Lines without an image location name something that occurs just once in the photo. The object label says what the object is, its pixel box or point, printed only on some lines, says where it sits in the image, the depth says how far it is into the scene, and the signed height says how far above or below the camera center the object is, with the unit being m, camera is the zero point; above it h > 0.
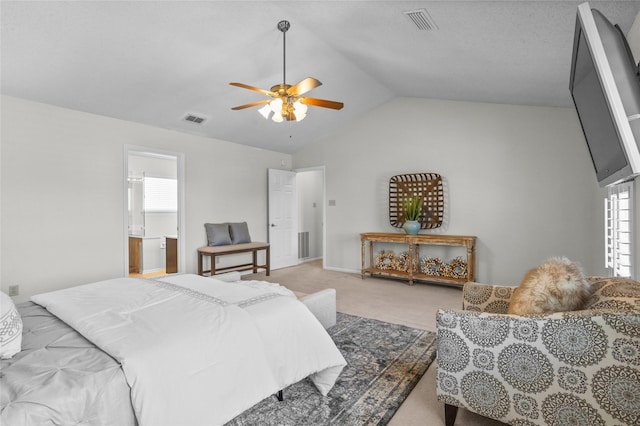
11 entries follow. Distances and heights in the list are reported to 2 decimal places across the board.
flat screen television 1.24 +0.52
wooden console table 4.61 -0.57
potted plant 5.04 -0.07
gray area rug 1.79 -1.13
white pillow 1.33 -0.50
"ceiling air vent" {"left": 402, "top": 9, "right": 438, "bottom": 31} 2.52 +1.55
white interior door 6.41 -0.14
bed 1.19 -0.63
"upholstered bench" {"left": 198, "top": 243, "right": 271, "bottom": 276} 4.95 -0.67
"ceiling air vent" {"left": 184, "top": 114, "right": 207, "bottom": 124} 4.60 +1.35
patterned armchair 1.27 -0.67
